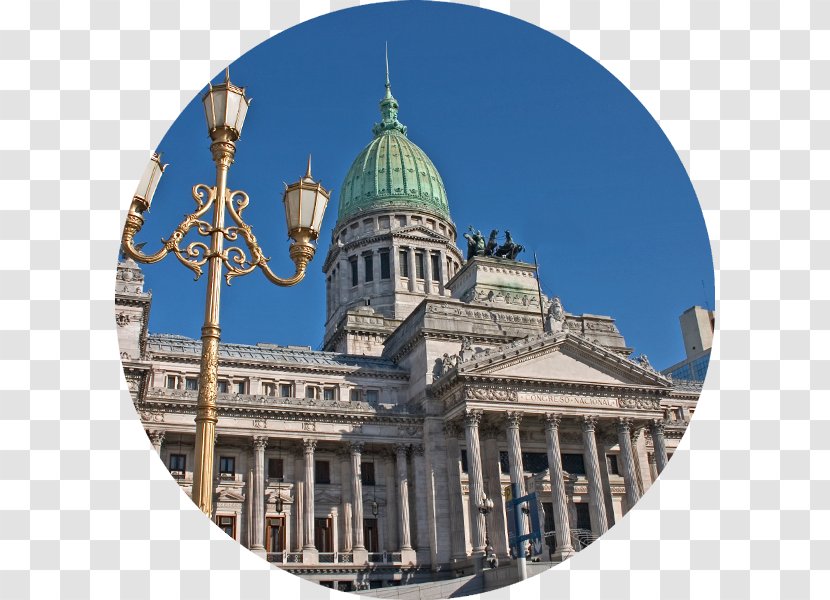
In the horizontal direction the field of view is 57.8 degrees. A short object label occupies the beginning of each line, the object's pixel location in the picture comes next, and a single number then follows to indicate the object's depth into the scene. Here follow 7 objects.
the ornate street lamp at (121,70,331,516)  15.34
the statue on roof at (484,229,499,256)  70.25
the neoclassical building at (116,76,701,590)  48.25
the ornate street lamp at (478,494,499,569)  41.45
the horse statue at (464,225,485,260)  70.69
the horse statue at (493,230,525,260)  70.88
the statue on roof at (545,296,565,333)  53.73
